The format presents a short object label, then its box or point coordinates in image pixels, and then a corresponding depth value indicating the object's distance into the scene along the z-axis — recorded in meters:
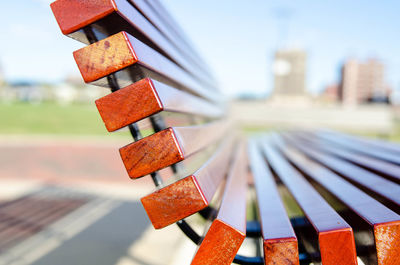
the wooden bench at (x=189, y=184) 0.58
